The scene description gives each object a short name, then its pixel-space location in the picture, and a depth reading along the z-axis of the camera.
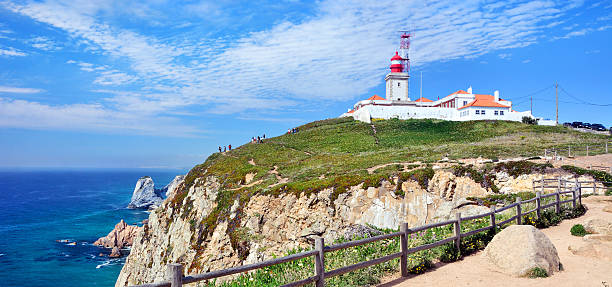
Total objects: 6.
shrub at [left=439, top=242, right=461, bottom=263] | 11.65
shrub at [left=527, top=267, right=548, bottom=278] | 9.64
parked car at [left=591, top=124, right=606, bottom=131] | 62.96
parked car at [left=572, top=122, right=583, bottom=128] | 65.44
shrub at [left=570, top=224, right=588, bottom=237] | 13.91
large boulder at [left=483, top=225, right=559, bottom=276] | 9.84
